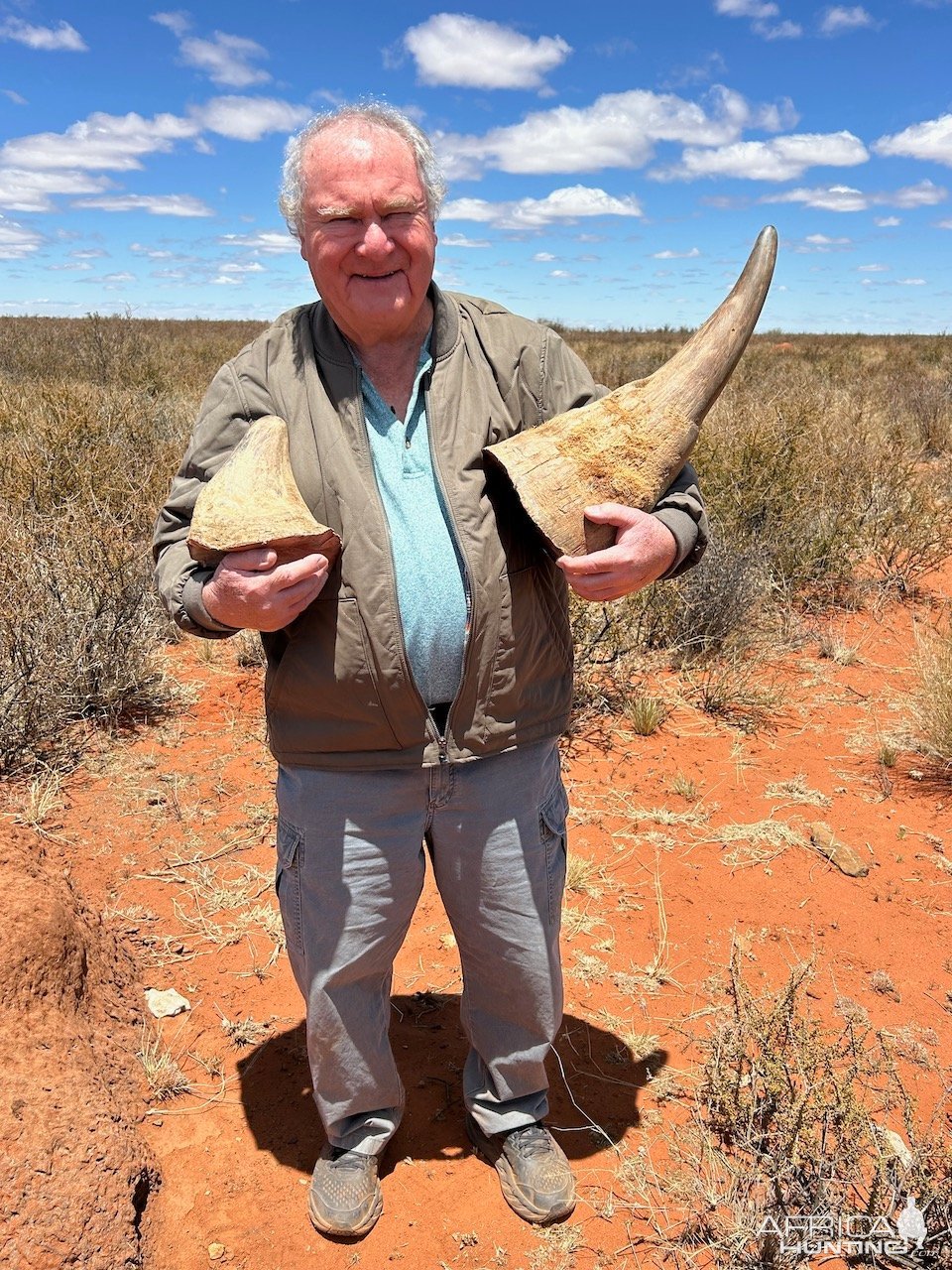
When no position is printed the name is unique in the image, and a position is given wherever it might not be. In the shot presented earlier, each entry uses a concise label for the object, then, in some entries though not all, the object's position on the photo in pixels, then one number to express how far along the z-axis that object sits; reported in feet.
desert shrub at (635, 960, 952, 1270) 6.74
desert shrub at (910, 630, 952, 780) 14.83
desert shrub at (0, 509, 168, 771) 15.08
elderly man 5.82
